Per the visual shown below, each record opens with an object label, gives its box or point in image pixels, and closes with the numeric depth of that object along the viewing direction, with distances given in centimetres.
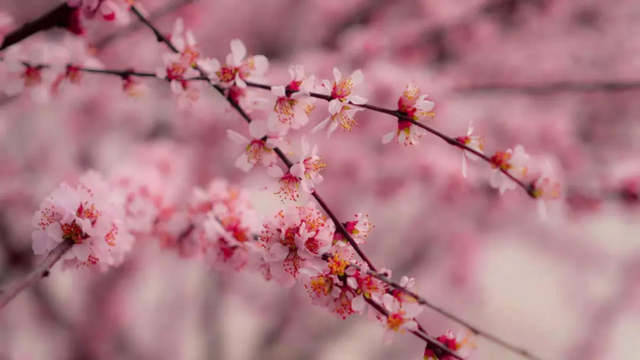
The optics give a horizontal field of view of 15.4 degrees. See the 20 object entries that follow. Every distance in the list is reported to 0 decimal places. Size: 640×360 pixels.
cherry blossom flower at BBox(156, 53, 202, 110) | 98
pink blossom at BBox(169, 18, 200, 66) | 99
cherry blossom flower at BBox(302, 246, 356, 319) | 95
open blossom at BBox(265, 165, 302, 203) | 97
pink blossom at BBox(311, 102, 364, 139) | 96
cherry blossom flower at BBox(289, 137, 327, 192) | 96
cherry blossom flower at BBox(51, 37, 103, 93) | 101
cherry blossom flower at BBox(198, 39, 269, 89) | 98
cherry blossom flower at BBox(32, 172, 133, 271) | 96
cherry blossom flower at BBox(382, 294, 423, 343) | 95
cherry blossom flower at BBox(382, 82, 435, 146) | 97
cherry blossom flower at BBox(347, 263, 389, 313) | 96
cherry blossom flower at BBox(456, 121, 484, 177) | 97
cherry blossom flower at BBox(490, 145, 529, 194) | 98
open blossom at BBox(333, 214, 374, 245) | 97
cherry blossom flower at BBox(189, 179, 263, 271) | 101
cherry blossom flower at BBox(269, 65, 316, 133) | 97
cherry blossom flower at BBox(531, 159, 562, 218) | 100
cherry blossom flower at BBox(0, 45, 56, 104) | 101
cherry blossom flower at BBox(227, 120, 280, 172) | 97
